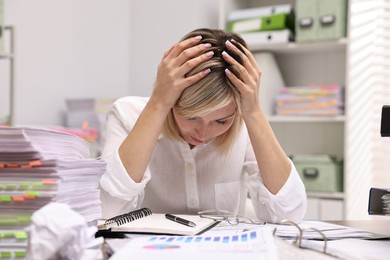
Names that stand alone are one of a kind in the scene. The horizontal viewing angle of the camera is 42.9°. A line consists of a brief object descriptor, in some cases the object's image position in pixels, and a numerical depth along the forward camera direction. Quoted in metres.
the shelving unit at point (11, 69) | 2.27
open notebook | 0.87
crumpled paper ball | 0.53
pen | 0.93
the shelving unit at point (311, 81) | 2.47
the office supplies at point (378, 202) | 0.91
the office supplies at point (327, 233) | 0.87
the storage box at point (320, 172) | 2.43
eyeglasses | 1.04
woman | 1.12
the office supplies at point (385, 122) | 0.88
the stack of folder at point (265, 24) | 2.57
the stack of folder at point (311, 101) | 2.45
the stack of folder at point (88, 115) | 2.73
